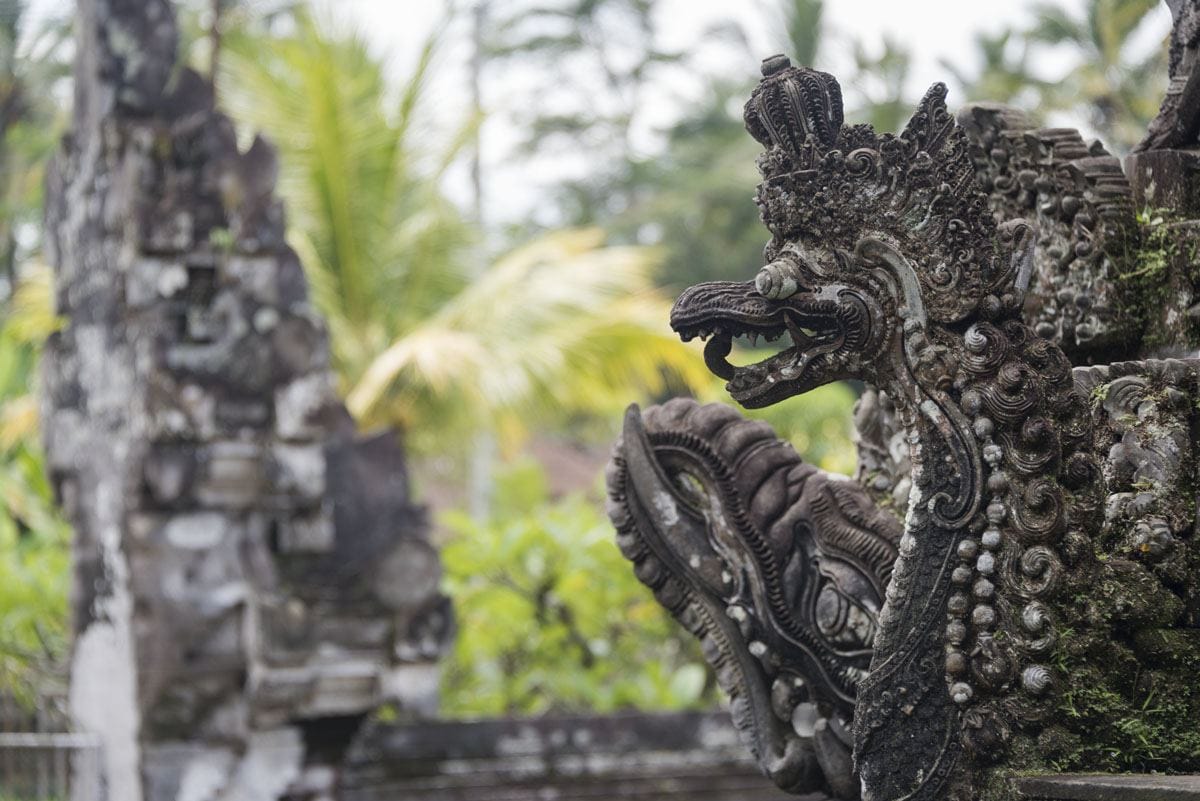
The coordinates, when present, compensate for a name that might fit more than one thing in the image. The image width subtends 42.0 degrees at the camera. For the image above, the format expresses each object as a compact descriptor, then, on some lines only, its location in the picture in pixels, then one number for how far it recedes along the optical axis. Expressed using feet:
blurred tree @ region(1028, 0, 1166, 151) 78.28
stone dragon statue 9.53
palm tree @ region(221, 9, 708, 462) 48.29
